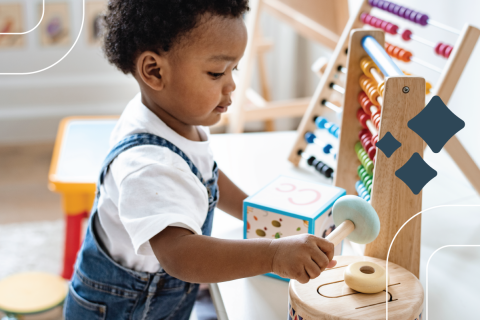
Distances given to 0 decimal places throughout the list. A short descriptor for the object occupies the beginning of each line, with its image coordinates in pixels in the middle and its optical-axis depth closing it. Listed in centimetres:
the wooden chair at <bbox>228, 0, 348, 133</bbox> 151
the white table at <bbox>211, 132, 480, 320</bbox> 61
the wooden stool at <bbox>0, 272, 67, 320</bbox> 121
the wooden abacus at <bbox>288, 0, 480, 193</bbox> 77
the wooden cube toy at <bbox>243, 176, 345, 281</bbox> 62
